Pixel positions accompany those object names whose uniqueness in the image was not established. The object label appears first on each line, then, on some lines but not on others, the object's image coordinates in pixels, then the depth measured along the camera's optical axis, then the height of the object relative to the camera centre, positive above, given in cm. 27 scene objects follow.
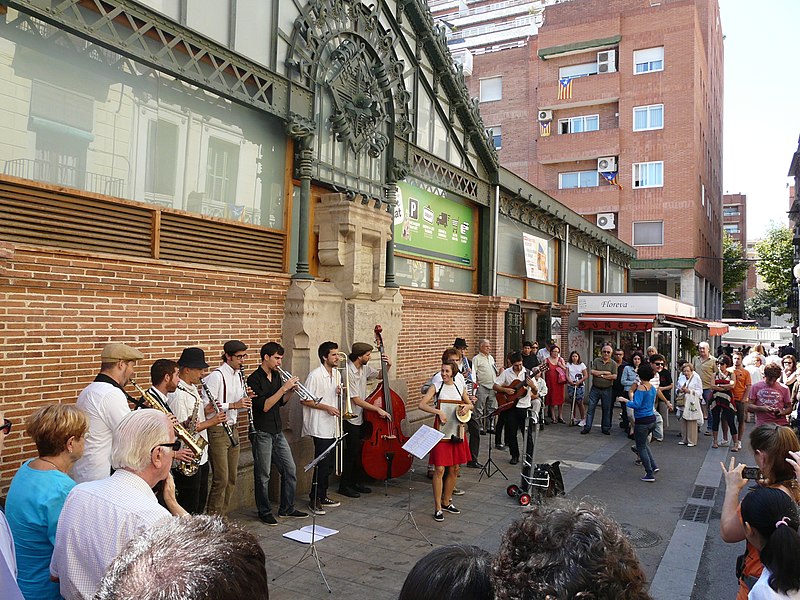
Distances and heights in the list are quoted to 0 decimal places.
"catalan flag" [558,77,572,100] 3544 +1411
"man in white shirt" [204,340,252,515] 626 -97
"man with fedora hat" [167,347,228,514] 558 -91
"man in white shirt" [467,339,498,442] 1120 -94
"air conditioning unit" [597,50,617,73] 3428 +1526
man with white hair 257 -85
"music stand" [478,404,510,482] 924 -226
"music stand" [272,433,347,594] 522 -218
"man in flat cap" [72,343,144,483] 453 -83
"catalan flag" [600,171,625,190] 3381 +851
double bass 795 -160
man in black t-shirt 671 -131
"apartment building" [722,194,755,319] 9188 +1807
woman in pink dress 1370 -121
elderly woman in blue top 303 -99
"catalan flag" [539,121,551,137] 3616 +1195
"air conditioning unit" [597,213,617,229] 3403 +611
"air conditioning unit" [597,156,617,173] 3384 +925
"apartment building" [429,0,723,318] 3253 +1206
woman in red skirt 713 -132
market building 564 +173
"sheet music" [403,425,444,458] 654 -132
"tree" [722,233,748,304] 5172 +539
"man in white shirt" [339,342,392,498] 798 -142
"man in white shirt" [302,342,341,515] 728 -113
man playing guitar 960 -113
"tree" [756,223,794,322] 4353 +512
